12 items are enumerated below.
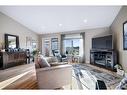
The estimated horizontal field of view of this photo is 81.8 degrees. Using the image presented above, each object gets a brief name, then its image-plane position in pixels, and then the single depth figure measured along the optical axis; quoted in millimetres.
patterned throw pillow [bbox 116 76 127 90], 743
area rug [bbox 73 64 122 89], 1885
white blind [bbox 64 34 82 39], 4498
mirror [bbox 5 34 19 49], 3557
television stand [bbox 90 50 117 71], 3073
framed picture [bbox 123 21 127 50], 2737
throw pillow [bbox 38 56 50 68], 1694
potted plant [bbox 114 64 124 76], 2609
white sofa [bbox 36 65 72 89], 1514
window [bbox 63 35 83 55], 4575
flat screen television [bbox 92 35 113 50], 3235
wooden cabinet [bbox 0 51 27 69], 3204
